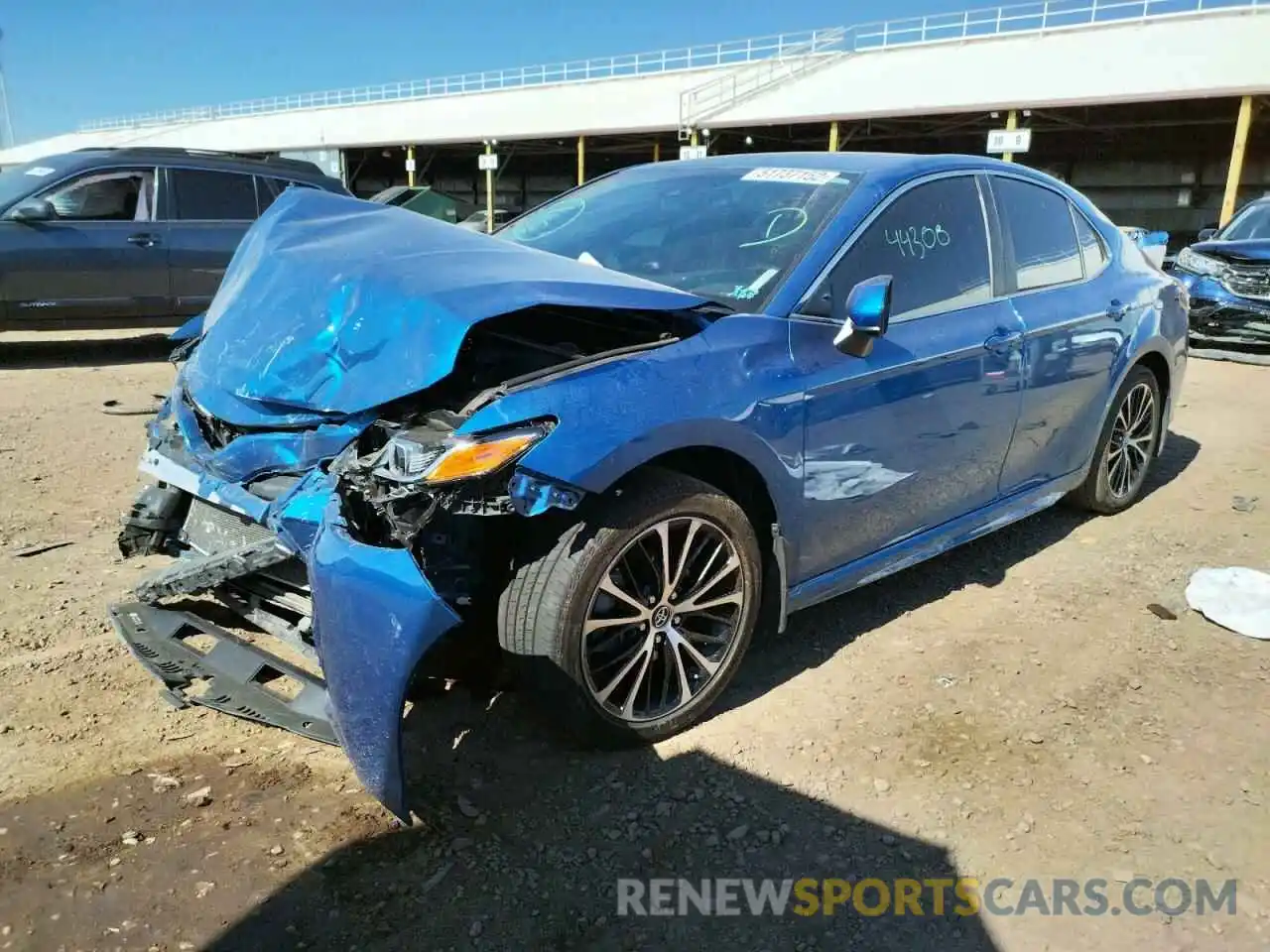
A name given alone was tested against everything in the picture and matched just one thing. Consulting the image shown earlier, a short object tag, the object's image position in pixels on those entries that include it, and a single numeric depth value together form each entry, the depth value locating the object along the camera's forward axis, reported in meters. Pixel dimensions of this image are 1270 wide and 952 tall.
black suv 7.94
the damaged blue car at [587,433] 2.43
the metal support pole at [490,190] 27.81
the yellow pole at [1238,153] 17.83
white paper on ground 3.82
